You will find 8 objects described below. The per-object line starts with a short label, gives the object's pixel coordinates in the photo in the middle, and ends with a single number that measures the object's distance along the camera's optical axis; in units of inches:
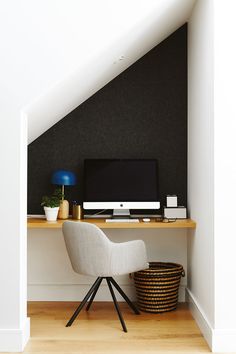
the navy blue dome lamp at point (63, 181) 194.2
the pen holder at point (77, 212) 195.9
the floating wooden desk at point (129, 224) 181.6
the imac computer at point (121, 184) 198.2
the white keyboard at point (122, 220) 187.2
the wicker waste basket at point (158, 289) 186.7
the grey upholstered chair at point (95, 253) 165.5
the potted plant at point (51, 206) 190.2
